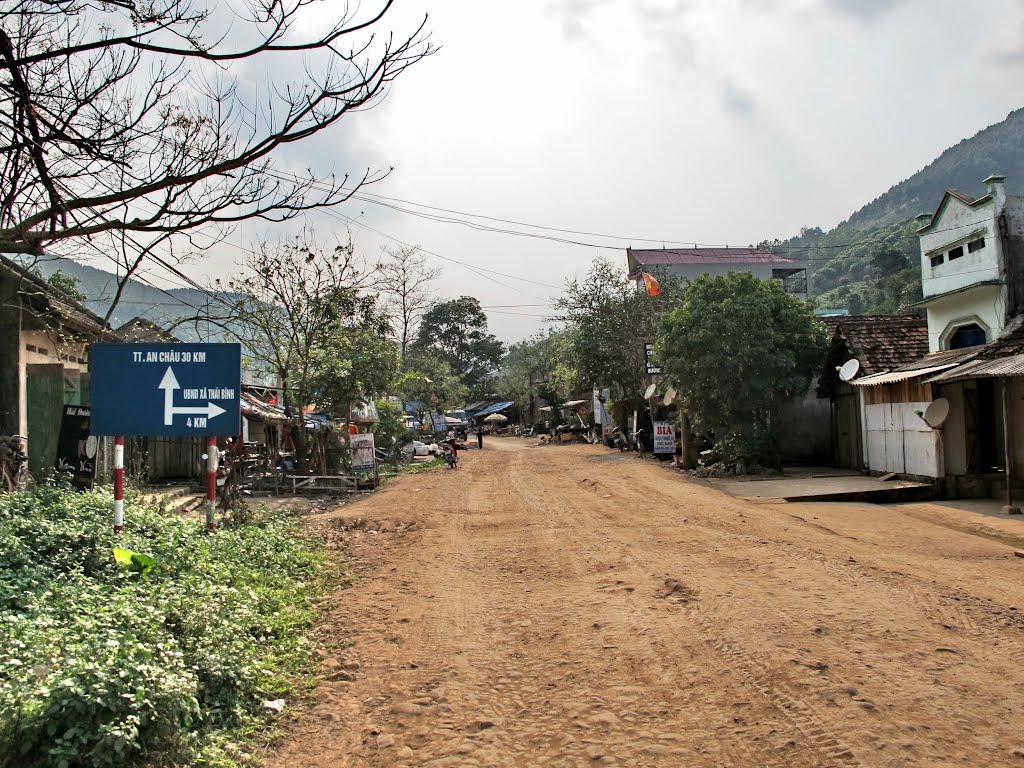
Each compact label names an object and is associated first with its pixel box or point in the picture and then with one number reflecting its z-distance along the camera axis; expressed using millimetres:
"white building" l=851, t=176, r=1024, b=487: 14938
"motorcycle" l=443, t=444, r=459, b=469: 27656
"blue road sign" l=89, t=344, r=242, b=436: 7020
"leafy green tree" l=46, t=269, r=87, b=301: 23942
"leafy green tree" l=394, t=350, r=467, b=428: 40500
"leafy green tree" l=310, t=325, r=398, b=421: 20375
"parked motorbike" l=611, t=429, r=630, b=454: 34584
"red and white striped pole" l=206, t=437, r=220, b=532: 7785
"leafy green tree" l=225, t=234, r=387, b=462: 19297
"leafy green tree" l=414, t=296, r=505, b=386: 77625
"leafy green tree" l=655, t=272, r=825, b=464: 18828
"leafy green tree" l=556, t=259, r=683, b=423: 33156
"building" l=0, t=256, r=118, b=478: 11023
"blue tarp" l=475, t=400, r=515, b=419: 74488
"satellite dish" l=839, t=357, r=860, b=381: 17859
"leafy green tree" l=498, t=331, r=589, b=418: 52688
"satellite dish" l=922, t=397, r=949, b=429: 14239
